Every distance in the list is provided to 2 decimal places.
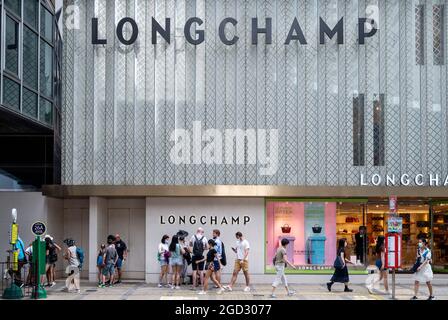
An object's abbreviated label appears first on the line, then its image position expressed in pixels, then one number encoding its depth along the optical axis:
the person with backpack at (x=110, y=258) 23.80
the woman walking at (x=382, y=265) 22.62
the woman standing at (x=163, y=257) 24.02
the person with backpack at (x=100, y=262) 23.83
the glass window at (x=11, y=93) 21.81
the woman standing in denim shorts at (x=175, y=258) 23.80
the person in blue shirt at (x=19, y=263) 22.39
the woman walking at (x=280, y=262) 21.97
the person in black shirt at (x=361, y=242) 25.67
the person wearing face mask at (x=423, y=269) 20.98
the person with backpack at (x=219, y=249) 23.36
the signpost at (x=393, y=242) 21.55
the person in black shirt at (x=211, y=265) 22.64
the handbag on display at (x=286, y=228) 25.58
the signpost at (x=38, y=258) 21.11
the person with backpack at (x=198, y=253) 23.42
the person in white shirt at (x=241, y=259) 23.17
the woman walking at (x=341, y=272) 23.08
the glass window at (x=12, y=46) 22.11
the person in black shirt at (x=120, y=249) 24.52
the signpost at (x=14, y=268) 20.95
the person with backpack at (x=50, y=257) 23.97
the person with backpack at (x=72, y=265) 22.55
